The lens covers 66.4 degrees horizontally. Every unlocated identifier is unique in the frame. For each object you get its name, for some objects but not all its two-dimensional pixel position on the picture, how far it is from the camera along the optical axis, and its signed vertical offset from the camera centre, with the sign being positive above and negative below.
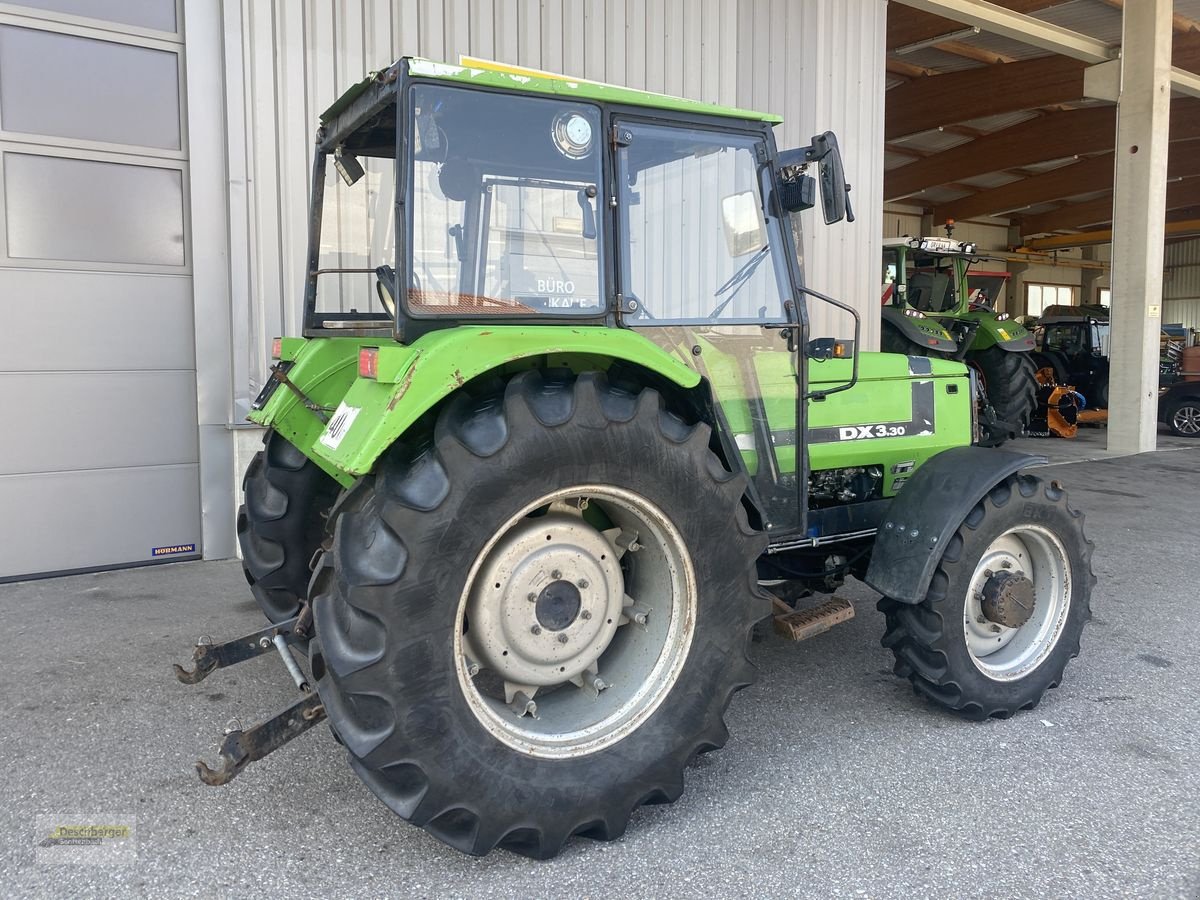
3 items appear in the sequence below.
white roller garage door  5.43 +0.47
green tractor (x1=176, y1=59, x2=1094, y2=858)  2.42 -0.35
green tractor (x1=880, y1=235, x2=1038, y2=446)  11.05 +0.61
